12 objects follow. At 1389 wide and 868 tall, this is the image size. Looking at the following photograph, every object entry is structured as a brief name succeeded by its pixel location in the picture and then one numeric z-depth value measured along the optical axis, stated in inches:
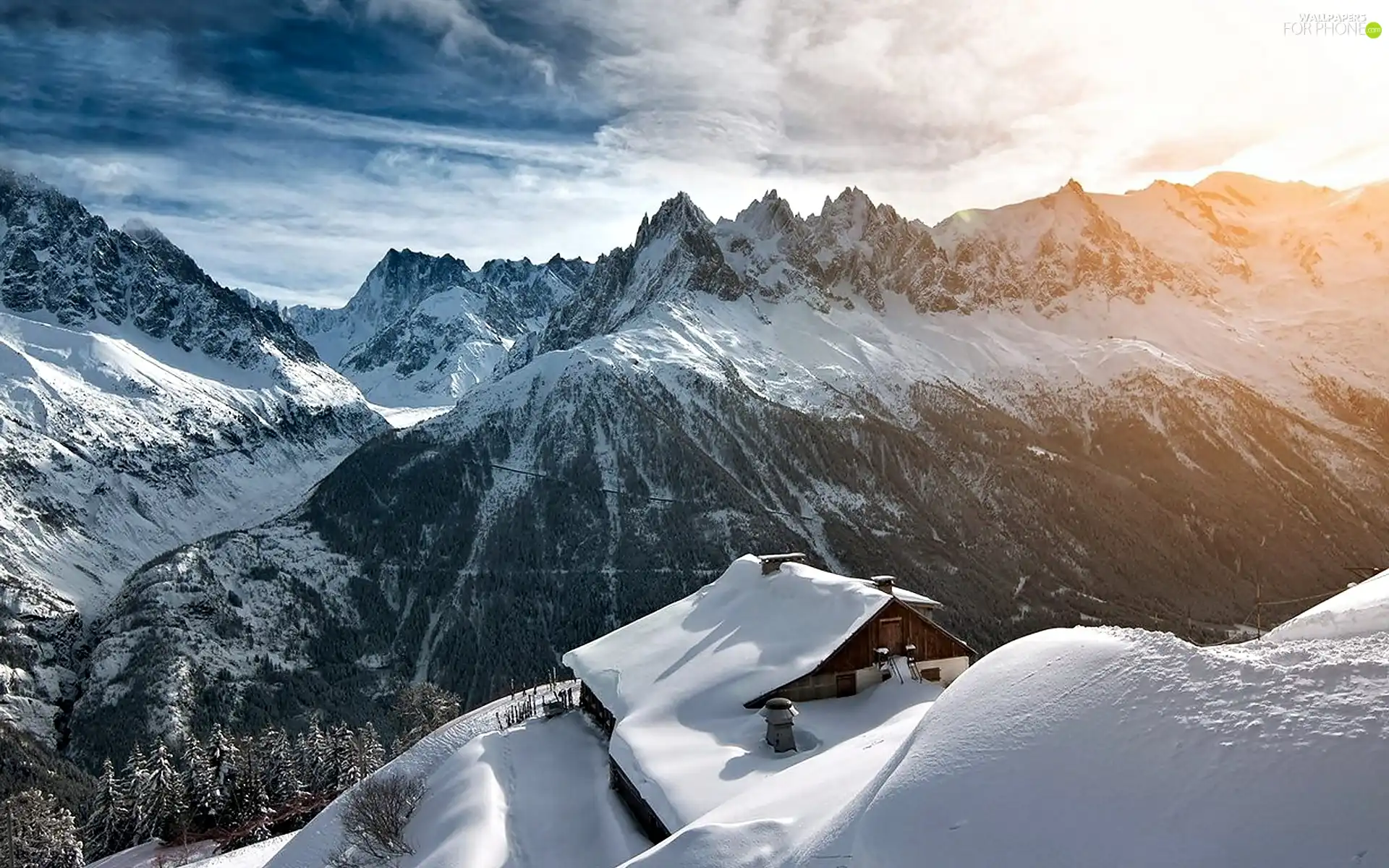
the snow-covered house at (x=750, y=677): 1072.8
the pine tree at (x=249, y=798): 2167.8
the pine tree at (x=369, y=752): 2421.3
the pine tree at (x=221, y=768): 2186.3
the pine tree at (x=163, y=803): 2150.6
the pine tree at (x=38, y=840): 2057.1
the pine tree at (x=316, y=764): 2358.5
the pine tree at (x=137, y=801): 2203.5
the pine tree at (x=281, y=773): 2250.2
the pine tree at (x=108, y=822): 2265.0
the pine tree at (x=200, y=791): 2162.9
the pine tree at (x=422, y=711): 2733.8
